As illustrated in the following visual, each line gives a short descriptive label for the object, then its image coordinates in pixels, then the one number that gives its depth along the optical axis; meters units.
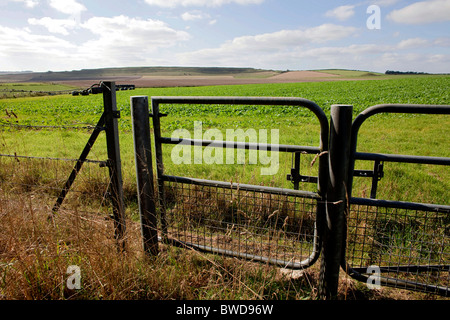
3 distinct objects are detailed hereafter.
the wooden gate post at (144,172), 2.54
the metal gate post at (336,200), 1.97
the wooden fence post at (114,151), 2.72
